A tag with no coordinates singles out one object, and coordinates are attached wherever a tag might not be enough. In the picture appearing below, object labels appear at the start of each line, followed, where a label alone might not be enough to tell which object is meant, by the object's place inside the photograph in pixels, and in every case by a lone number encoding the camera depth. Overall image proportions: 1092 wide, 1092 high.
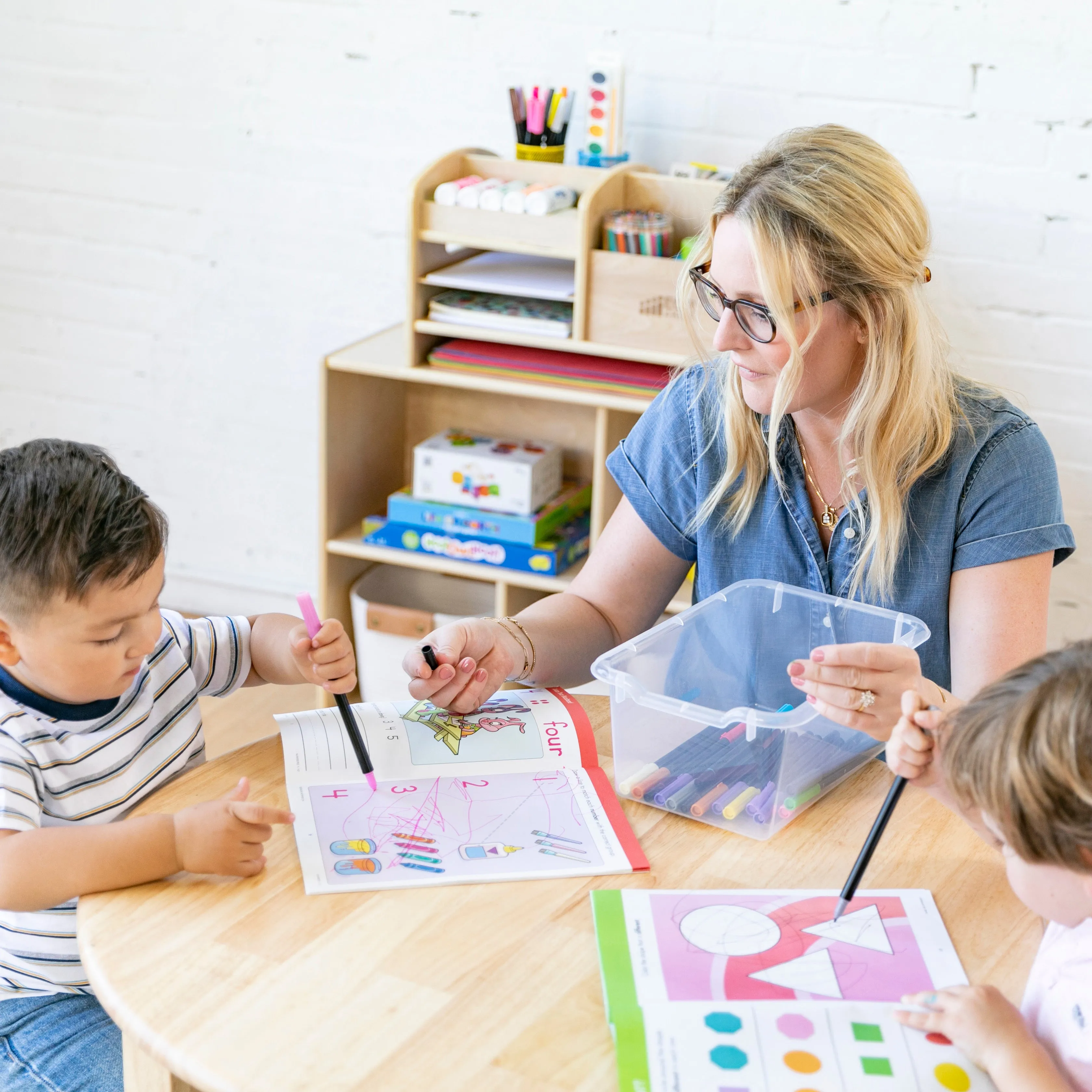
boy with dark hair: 0.99
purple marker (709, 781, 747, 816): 1.11
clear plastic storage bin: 1.09
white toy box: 2.38
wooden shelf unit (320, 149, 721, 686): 2.17
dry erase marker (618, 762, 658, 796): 1.15
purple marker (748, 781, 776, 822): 1.09
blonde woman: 1.32
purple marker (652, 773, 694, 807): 1.13
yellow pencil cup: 2.31
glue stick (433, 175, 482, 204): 2.21
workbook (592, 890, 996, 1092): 0.80
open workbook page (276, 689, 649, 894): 1.03
